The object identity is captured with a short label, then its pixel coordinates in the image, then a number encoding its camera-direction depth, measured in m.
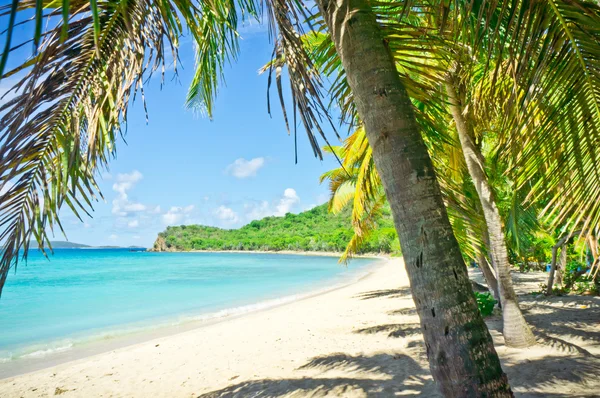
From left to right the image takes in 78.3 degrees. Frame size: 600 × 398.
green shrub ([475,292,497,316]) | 6.47
